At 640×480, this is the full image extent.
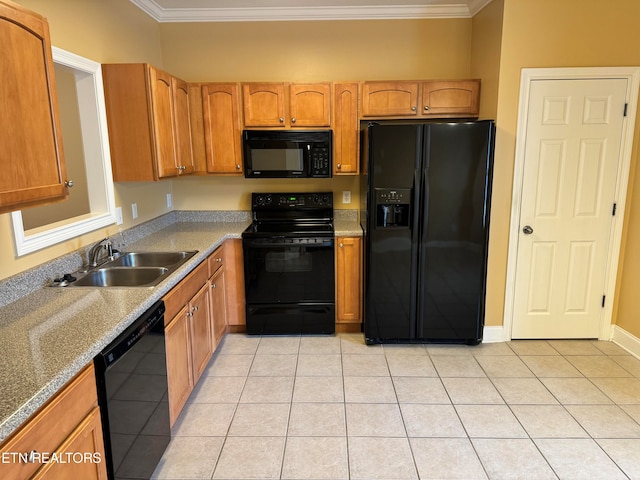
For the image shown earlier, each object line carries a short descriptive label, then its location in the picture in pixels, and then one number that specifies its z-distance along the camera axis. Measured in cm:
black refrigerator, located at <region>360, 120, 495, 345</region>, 306
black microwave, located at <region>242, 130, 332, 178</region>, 352
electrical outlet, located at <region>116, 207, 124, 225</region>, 293
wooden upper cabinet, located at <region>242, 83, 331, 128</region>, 349
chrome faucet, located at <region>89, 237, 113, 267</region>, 250
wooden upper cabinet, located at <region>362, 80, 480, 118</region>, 346
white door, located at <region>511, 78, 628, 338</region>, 310
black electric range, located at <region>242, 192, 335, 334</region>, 341
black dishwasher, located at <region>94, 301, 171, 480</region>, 158
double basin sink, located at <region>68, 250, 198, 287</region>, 235
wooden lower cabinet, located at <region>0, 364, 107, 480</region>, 112
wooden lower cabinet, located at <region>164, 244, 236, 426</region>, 225
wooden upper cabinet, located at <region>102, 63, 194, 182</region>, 273
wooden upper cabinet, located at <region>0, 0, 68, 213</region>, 138
